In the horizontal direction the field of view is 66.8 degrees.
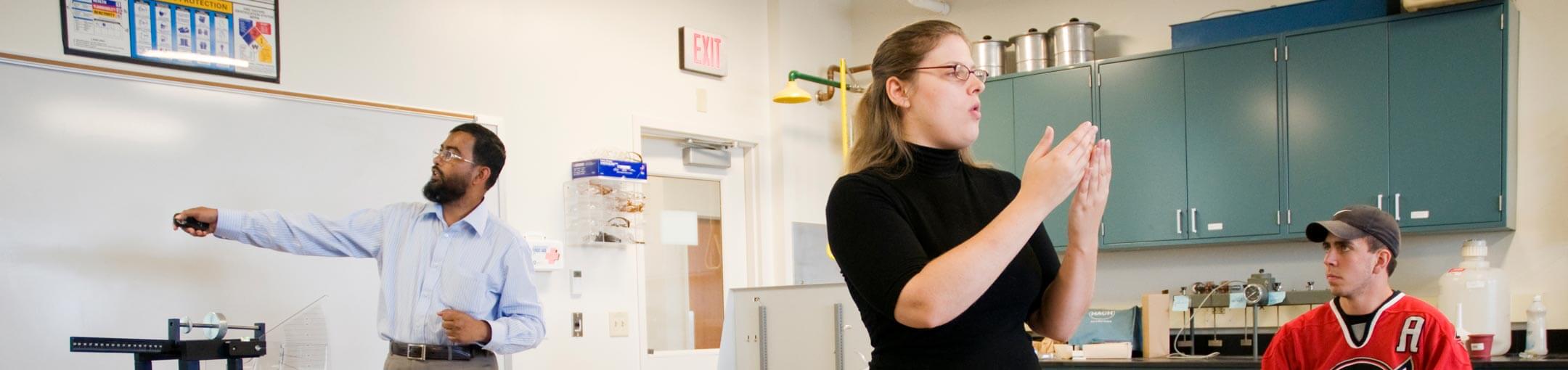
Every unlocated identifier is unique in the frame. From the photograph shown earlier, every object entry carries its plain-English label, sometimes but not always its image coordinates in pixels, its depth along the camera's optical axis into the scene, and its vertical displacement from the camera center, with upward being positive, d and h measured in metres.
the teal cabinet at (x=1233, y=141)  5.23 +0.03
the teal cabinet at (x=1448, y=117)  4.69 +0.10
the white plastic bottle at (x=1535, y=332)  4.63 -0.75
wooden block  5.37 -0.80
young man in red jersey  2.88 -0.44
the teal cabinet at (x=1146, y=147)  5.46 +0.02
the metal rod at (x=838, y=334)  4.17 -0.62
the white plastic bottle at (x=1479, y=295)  4.64 -0.61
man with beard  3.28 -0.25
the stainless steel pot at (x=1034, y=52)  5.88 +0.50
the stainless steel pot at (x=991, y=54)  6.01 +0.50
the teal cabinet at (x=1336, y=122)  4.95 +0.10
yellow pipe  6.11 +0.21
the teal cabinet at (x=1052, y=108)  5.71 +0.21
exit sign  5.80 +0.53
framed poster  3.69 +0.45
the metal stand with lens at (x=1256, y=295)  5.13 -0.65
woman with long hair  1.19 -0.08
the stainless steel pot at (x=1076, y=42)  5.76 +0.53
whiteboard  3.52 -0.08
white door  5.70 -0.46
